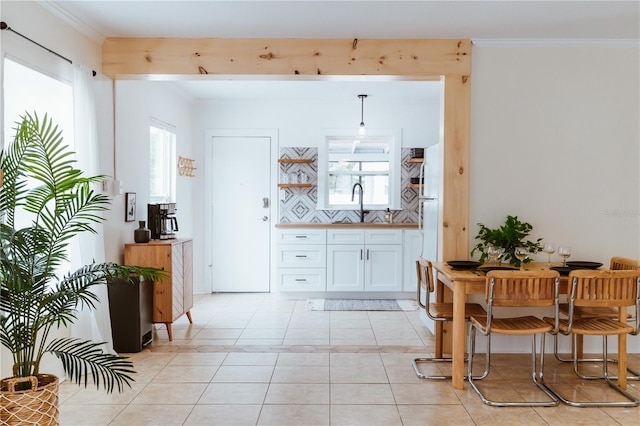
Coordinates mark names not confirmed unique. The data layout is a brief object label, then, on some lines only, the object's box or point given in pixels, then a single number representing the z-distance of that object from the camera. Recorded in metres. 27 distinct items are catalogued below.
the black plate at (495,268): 3.54
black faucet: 6.67
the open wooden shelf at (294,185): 6.59
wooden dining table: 3.34
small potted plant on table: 3.86
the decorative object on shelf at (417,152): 6.64
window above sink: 6.73
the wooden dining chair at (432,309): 3.59
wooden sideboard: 4.35
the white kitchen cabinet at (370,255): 6.34
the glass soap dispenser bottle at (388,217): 6.57
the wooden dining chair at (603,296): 3.13
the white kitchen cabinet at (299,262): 6.37
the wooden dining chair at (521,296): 3.11
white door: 6.71
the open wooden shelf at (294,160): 6.59
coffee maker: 4.79
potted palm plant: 2.43
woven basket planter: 2.36
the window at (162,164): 5.52
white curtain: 3.57
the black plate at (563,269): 3.46
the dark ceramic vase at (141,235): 4.46
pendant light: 6.35
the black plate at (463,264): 3.71
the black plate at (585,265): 3.77
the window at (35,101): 3.21
